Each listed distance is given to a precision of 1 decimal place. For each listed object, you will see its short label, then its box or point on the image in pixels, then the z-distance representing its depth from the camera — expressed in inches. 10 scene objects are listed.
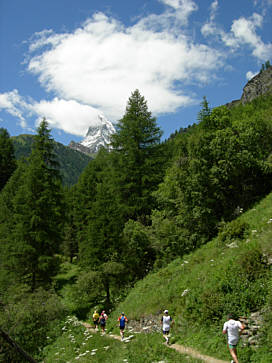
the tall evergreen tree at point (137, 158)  1015.6
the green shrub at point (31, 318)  658.2
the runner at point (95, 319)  714.8
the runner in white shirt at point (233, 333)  323.6
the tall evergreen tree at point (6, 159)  2220.7
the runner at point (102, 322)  671.1
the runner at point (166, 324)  470.5
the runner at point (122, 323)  561.5
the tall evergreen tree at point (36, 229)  918.4
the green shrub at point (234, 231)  637.9
